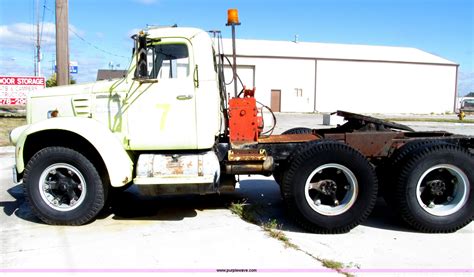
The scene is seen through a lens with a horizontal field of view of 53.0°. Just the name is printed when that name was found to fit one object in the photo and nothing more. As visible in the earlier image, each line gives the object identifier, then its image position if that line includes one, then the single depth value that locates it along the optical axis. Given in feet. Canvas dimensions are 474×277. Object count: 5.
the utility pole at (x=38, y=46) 137.85
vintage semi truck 17.62
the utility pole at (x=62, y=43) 45.14
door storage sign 65.16
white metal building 146.10
